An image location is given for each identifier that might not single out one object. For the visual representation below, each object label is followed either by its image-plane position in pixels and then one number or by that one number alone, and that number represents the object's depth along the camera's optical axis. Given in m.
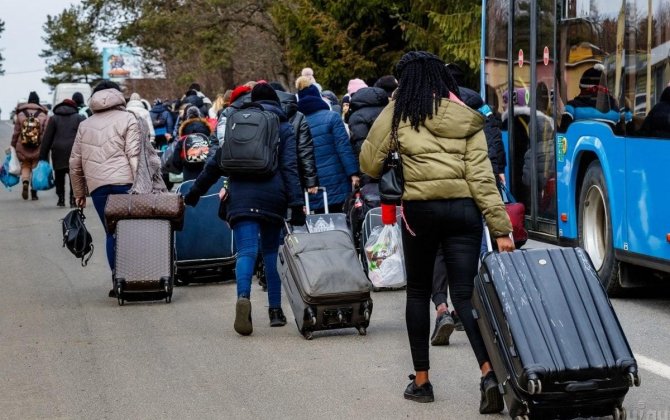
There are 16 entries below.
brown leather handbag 11.79
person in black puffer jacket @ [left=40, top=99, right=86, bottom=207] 22.78
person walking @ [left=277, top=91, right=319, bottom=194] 10.30
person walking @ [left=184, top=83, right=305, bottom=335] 9.80
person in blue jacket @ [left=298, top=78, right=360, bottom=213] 12.82
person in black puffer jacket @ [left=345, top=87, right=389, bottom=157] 13.34
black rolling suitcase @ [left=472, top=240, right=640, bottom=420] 6.18
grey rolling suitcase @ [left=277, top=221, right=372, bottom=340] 9.58
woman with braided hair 6.92
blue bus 10.23
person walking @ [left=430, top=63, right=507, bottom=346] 9.11
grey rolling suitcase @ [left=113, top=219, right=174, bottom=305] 11.62
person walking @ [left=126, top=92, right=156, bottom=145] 20.67
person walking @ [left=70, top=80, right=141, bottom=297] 12.14
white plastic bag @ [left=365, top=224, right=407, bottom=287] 12.14
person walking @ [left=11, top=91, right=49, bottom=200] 25.20
